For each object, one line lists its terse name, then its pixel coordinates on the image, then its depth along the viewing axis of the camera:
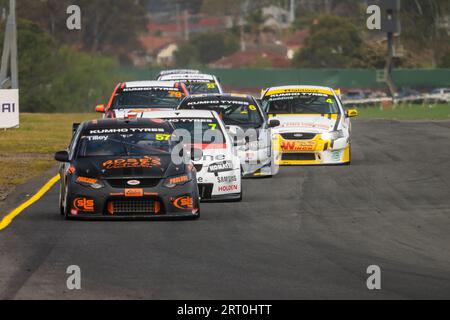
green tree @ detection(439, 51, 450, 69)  98.68
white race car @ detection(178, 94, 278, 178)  22.77
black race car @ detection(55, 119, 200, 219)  17.02
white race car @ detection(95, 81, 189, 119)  27.66
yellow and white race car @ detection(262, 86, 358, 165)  25.66
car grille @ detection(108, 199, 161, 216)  17.09
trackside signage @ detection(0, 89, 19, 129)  39.69
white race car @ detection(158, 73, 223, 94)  35.25
